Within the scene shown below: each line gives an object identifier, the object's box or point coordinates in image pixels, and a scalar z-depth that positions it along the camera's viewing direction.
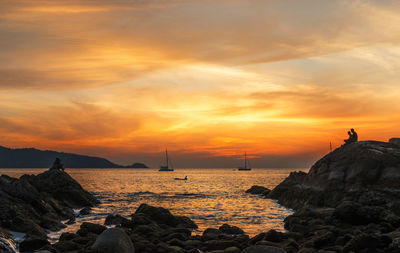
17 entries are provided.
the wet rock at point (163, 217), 29.77
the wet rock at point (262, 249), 13.24
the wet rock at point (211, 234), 22.65
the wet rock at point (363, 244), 16.12
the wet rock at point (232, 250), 17.72
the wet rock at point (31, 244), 18.27
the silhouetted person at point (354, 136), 44.22
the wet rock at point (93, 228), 23.28
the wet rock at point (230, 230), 26.34
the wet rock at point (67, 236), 20.70
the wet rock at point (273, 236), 20.53
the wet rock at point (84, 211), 37.55
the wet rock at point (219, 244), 19.61
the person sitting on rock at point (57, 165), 49.72
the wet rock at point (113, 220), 30.29
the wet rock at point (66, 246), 17.72
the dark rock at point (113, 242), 15.05
